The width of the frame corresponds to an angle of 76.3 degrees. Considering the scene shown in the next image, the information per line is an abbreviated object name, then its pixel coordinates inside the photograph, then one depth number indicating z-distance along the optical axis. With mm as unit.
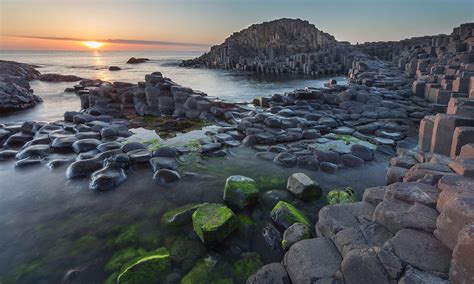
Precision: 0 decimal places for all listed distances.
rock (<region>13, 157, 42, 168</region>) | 7105
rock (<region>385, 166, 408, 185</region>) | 5018
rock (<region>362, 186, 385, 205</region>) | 4088
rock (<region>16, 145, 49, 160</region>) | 7641
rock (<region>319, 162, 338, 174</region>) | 6340
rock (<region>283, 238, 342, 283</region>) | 3012
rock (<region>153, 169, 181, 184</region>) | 6094
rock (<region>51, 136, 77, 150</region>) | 8102
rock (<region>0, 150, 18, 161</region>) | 7693
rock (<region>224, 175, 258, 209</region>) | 5004
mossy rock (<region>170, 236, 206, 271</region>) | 3812
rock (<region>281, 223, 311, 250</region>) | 3986
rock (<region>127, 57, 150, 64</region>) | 85875
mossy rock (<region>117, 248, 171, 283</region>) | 3506
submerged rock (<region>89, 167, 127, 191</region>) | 5852
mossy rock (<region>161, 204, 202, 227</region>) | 4566
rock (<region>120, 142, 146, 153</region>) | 7605
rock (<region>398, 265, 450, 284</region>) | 2441
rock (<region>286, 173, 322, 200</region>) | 5199
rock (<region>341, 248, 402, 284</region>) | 2633
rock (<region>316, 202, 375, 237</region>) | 3715
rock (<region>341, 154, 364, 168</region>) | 6627
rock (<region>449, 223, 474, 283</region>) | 2250
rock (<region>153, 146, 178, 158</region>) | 7383
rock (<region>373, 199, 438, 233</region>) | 3074
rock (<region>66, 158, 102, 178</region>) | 6434
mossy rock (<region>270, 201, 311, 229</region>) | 4379
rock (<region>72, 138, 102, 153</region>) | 7945
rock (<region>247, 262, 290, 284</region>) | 3194
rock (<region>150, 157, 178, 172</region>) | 6675
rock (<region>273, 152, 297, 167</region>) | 6723
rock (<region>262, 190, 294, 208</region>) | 5130
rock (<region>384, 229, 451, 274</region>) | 2598
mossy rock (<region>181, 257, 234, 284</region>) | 3537
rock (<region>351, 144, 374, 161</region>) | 6993
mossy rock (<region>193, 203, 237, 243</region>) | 4105
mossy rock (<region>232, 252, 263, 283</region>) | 3618
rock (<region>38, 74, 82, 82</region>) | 30234
